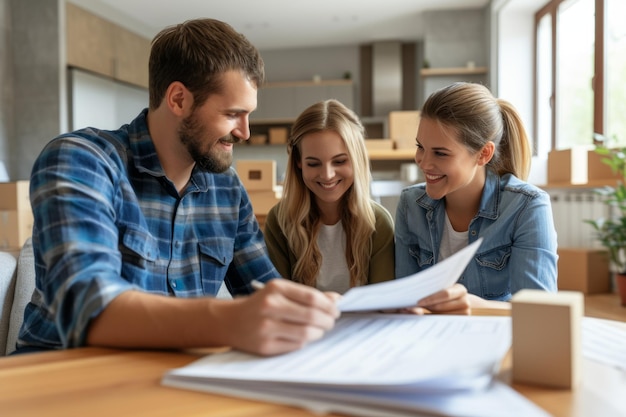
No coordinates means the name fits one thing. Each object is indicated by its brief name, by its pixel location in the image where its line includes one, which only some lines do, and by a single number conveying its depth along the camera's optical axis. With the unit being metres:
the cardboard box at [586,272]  4.28
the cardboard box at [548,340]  0.55
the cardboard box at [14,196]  3.48
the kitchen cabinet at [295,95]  8.25
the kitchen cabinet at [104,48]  5.97
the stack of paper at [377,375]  0.49
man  0.64
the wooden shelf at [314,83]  8.24
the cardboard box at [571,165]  4.34
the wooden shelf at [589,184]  4.12
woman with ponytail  1.46
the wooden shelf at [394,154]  3.40
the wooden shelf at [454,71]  6.60
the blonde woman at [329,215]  1.71
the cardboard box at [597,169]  4.28
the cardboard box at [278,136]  8.32
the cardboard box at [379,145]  4.10
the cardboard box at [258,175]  2.50
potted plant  3.62
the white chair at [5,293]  1.19
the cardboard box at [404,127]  4.39
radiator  4.59
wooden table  0.49
